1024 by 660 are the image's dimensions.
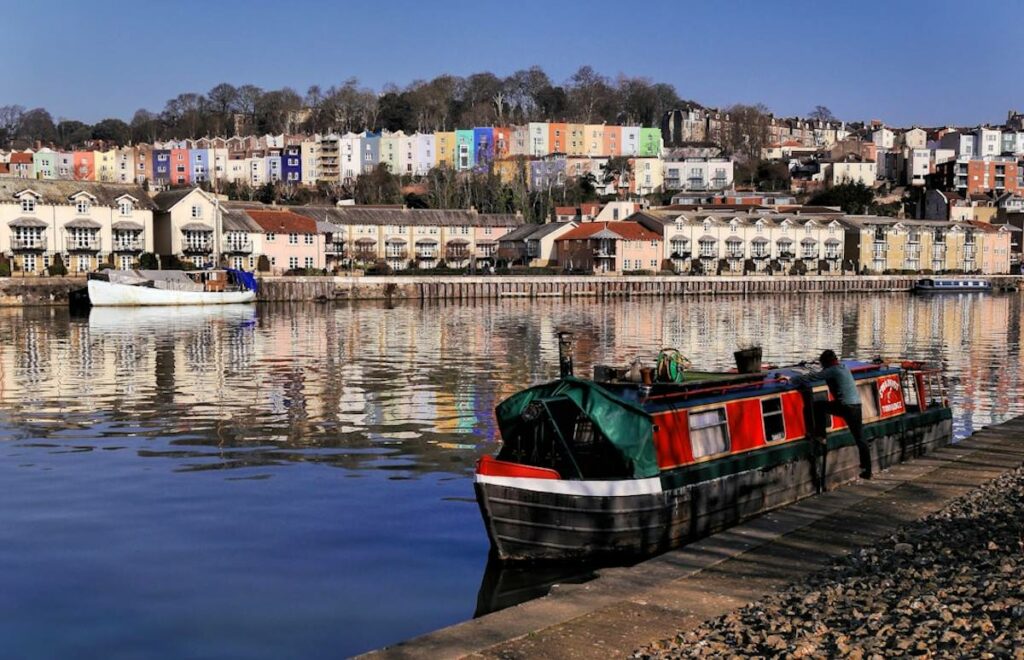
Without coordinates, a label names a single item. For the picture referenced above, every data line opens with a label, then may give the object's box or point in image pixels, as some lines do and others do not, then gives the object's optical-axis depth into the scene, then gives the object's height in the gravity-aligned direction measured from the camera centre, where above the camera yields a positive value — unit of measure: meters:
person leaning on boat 20.91 -2.54
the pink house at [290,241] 108.38 +2.41
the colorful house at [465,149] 194.00 +20.18
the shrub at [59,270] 91.25 -0.29
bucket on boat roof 22.53 -1.97
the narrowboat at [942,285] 126.00 -2.62
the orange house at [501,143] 196.25 +21.71
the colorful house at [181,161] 199.00 +18.64
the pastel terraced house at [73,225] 93.12 +3.57
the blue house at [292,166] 195.50 +17.49
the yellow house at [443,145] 194.00 +20.85
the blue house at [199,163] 199.00 +18.40
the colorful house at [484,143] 193.36 +21.25
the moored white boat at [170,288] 83.56 -1.72
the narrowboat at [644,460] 16.39 -3.15
